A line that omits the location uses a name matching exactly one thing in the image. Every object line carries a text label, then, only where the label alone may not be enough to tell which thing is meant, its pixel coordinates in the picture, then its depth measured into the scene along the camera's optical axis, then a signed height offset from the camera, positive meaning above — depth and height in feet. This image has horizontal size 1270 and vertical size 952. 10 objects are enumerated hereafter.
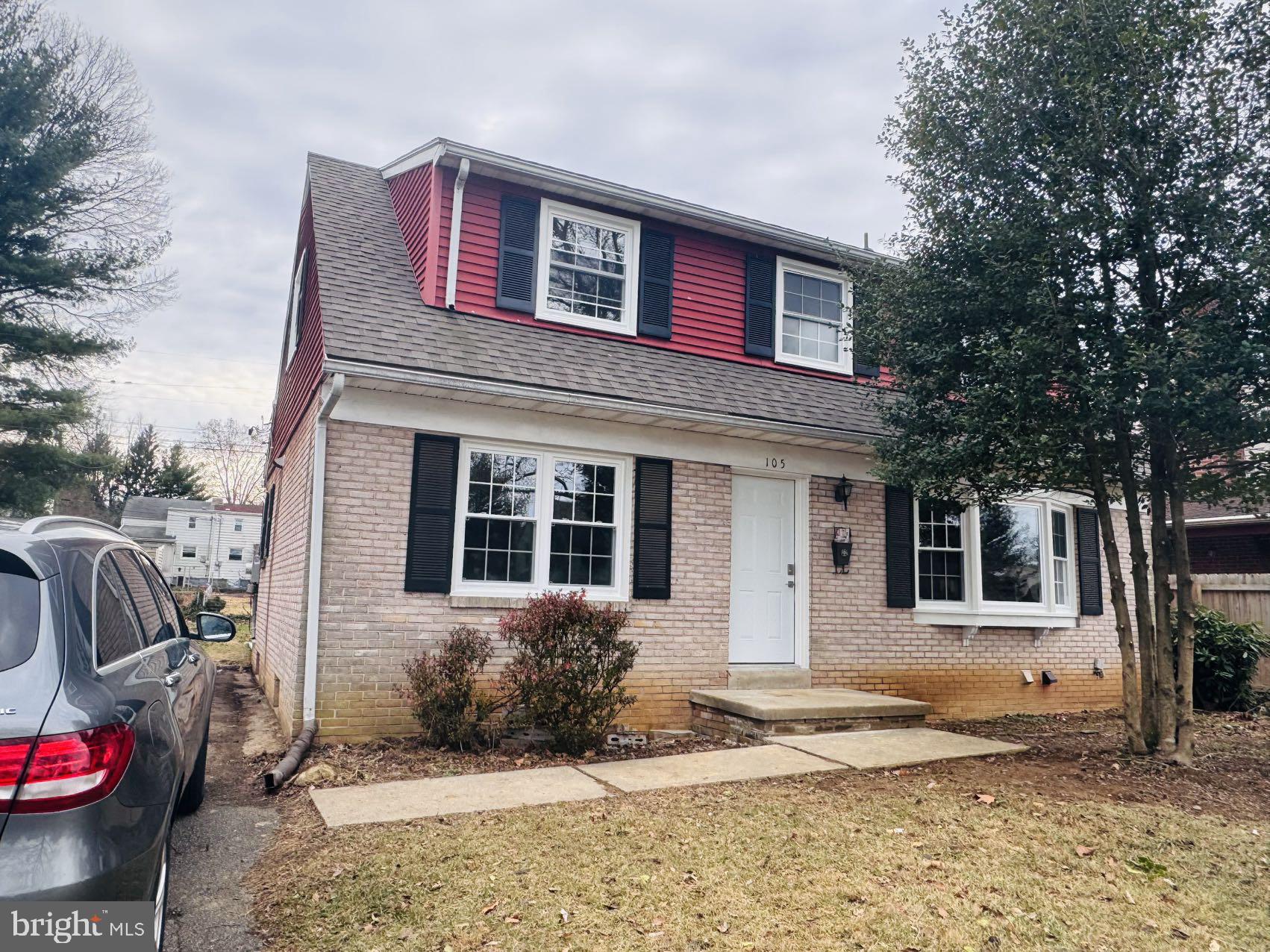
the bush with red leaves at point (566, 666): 22.29 -1.88
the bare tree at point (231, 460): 157.69 +23.32
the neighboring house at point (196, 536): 132.87 +7.36
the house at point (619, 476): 23.93 +3.85
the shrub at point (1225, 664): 35.86 -2.06
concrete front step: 24.25 -3.30
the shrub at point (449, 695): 22.25 -2.74
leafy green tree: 20.39 +8.86
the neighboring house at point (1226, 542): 52.39 +4.68
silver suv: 6.64 -1.35
